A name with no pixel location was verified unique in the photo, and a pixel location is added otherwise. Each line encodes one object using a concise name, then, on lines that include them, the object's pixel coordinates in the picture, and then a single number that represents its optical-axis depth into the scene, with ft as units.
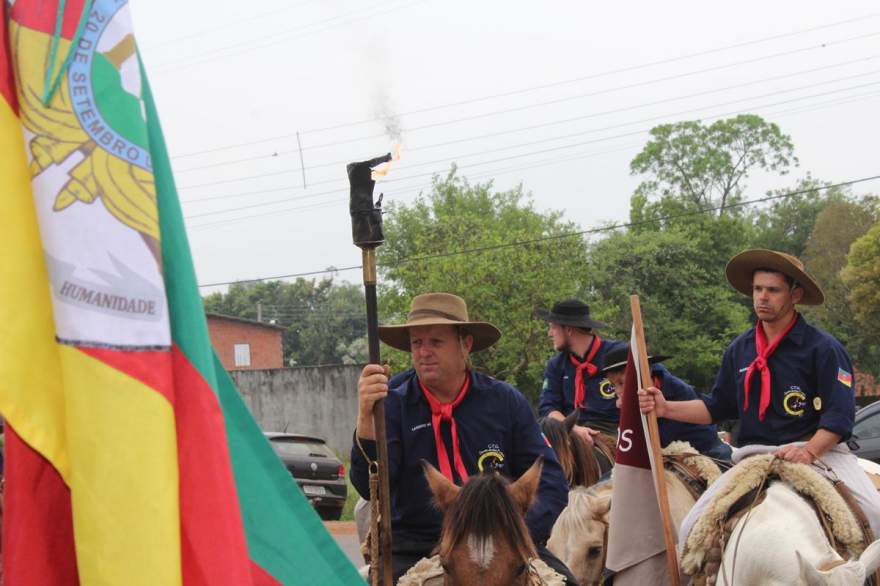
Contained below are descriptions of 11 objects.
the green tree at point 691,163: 241.96
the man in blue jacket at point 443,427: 18.06
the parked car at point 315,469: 63.87
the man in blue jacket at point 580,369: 30.58
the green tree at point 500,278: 116.26
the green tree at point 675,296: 151.12
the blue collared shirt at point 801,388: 19.45
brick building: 191.52
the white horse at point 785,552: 16.44
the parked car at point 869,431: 50.70
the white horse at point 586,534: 23.58
